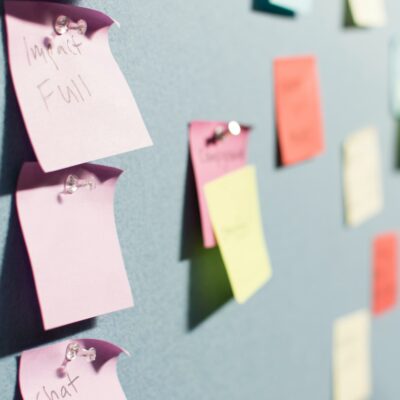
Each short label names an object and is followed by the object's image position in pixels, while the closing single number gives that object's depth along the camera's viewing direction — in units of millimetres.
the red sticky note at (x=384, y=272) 937
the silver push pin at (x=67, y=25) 638
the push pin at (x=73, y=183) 648
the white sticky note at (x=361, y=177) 886
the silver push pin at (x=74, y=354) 661
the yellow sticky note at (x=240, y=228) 738
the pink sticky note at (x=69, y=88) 626
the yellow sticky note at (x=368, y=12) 859
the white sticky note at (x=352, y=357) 893
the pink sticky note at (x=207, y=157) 723
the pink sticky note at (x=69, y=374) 648
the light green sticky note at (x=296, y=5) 775
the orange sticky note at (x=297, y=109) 798
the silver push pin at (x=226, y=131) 726
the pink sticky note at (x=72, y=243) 637
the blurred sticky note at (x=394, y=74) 927
